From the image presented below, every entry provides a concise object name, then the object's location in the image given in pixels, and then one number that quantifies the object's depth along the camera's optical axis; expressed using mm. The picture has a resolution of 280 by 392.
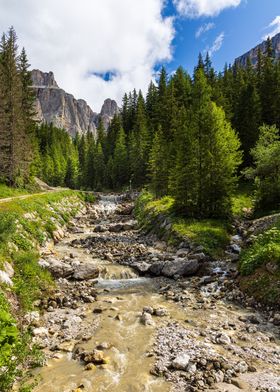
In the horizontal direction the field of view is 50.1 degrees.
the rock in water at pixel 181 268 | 17406
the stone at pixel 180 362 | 8680
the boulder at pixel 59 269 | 16625
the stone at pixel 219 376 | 8117
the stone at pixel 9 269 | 13112
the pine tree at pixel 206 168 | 26062
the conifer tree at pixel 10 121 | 37125
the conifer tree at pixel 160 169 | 39344
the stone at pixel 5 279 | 11785
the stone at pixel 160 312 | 12500
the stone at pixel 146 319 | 11712
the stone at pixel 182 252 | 20516
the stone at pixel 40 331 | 10563
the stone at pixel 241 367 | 8545
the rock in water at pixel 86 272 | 16809
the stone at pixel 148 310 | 12702
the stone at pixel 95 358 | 9117
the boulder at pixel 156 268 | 17969
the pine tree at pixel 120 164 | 74438
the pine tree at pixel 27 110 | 41562
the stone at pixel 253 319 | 11625
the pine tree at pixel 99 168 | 85188
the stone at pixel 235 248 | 20612
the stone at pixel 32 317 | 11215
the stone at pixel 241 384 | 7812
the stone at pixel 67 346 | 9875
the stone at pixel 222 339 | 10134
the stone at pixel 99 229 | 31391
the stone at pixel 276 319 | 11441
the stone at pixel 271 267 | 13711
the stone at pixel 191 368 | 8477
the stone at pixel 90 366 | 8828
